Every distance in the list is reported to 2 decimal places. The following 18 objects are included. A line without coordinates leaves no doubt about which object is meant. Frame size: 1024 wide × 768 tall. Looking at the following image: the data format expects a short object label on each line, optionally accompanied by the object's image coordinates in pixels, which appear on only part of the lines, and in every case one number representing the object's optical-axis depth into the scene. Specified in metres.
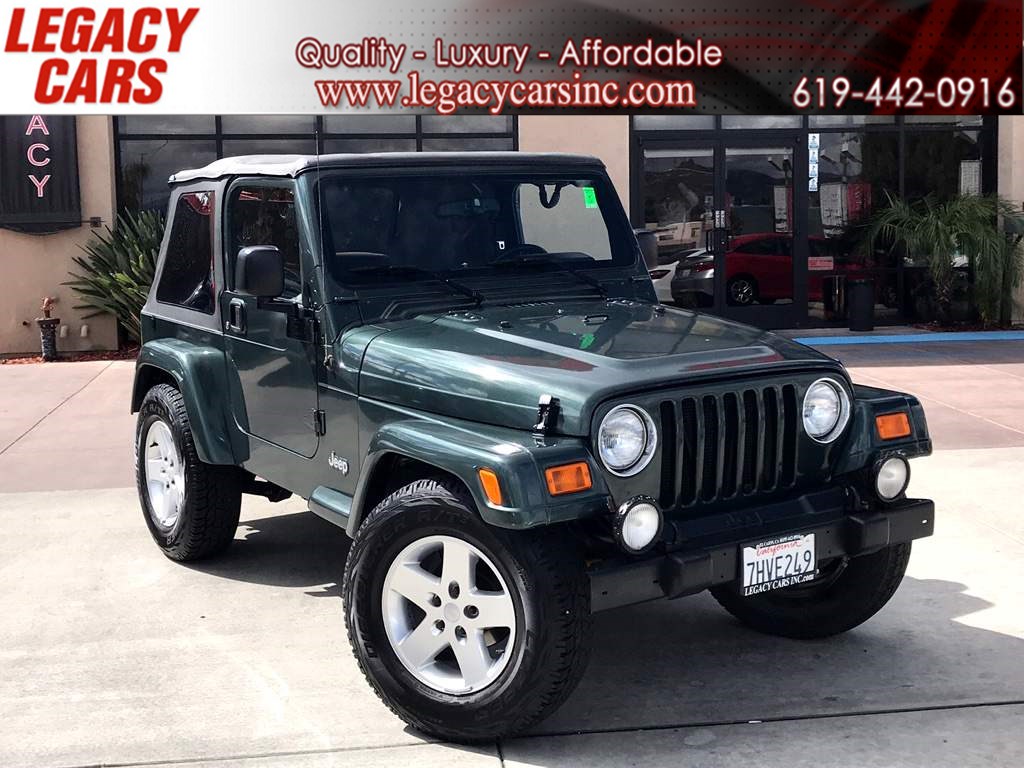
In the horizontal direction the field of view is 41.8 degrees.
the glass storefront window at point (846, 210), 16.12
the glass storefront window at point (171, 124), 15.00
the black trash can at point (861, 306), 15.85
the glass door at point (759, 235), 15.88
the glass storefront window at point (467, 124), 15.45
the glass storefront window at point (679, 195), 15.78
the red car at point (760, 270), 15.82
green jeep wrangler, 3.97
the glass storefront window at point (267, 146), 15.15
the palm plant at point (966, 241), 15.43
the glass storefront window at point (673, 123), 15.73
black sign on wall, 14.23
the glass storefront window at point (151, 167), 14.97
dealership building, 14.48
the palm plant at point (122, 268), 13.91
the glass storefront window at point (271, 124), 15.16
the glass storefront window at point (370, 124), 15.32
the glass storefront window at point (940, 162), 16.27
